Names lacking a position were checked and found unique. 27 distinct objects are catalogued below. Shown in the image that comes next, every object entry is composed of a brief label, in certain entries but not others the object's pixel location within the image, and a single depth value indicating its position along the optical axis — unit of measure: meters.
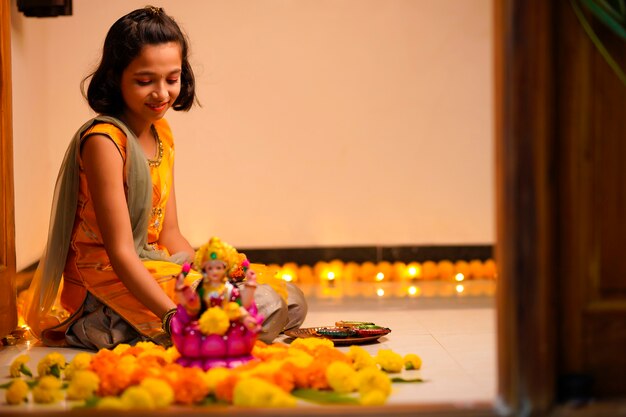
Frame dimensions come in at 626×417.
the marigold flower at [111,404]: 3.84
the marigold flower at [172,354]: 4.67
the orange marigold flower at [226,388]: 4.00
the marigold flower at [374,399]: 3.90
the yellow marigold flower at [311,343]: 4.97
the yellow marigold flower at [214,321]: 4.32
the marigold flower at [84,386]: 4.12
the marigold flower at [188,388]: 4.01
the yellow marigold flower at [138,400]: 3.85
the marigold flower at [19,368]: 4.67
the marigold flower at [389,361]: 4.65
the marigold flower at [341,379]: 4.20
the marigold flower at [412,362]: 4.77
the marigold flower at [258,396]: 3.81
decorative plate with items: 5.52
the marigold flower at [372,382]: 4.14
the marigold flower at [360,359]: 4.61
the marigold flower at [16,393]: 4.13
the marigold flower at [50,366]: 4.62
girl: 5.35
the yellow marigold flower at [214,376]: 4.12
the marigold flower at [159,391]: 3.90
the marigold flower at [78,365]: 4.48
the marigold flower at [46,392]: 4.12
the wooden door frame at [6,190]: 5.61
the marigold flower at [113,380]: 4.12
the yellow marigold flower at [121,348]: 4.91
